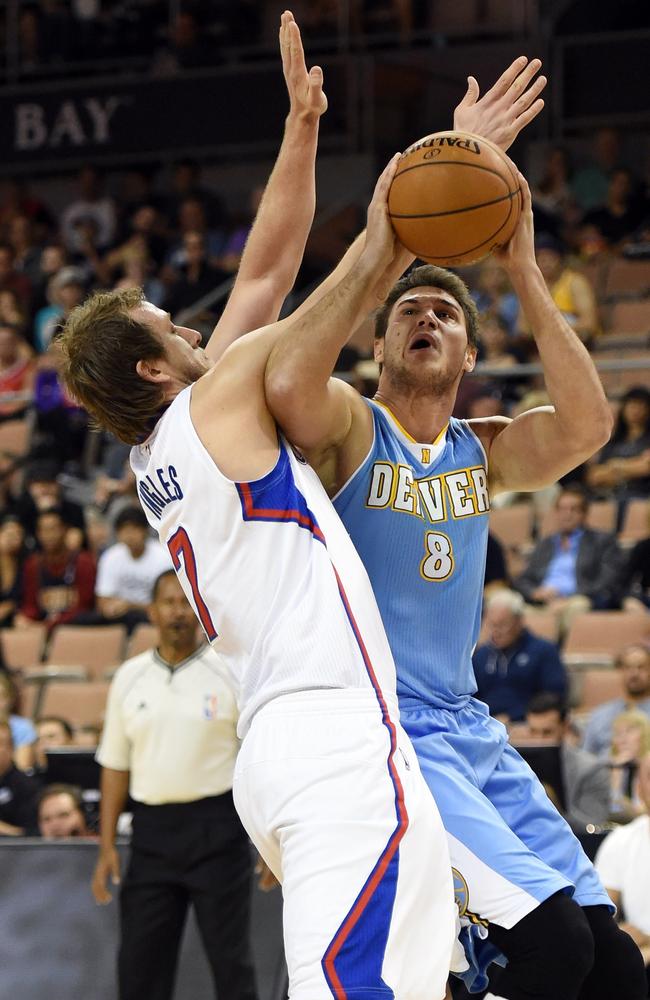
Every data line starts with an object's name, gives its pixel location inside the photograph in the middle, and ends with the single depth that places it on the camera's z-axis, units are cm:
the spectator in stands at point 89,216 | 1738
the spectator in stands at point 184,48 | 1770
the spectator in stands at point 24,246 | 1705
